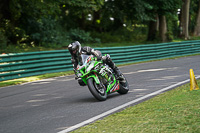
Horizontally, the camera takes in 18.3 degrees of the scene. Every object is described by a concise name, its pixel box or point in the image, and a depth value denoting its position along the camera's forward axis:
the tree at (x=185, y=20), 64.98
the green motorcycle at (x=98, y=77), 15.17
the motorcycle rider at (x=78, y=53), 15.57
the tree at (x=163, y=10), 56.55
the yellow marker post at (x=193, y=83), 16.06
